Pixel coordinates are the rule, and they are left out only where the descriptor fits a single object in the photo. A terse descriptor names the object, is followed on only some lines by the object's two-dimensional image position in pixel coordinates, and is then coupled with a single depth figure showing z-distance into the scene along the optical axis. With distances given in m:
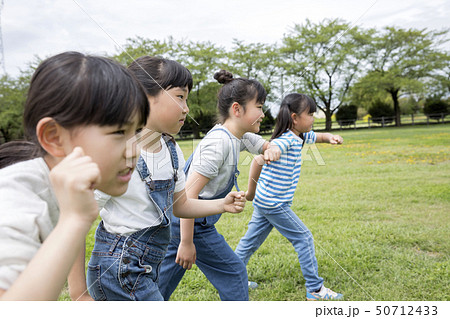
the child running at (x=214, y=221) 1.43
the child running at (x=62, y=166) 0.53
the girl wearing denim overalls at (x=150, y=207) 1.05
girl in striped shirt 1.84
